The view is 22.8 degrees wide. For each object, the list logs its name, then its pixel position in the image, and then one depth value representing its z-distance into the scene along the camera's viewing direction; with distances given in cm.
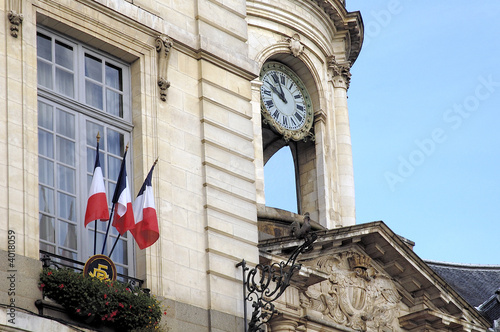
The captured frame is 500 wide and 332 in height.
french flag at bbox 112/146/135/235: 1509
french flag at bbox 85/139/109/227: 1475
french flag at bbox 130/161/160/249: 1516
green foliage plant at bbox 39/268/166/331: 1409
